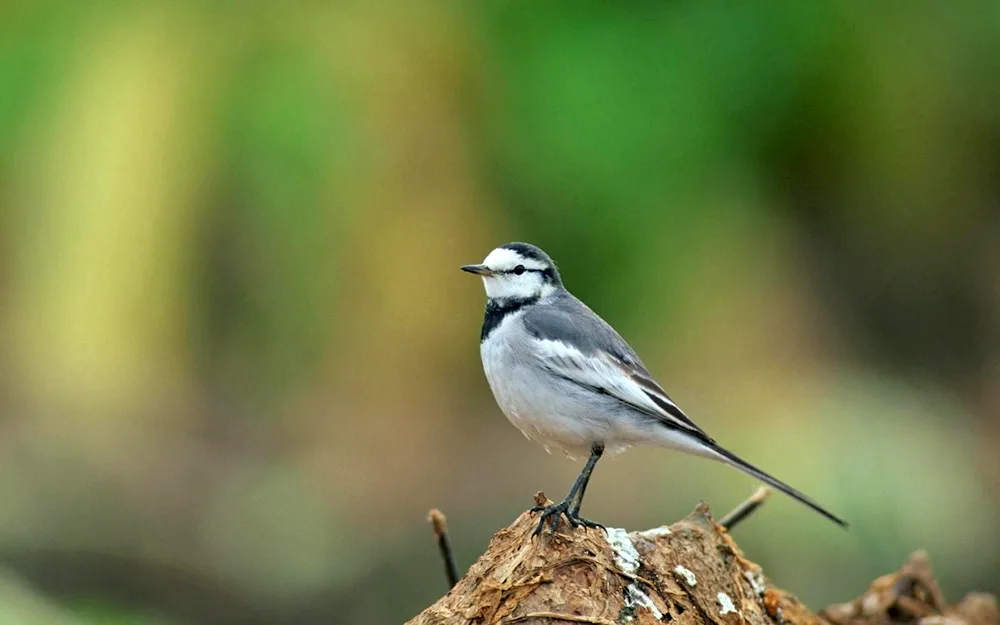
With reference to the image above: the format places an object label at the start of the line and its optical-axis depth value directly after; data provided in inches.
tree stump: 213.0
